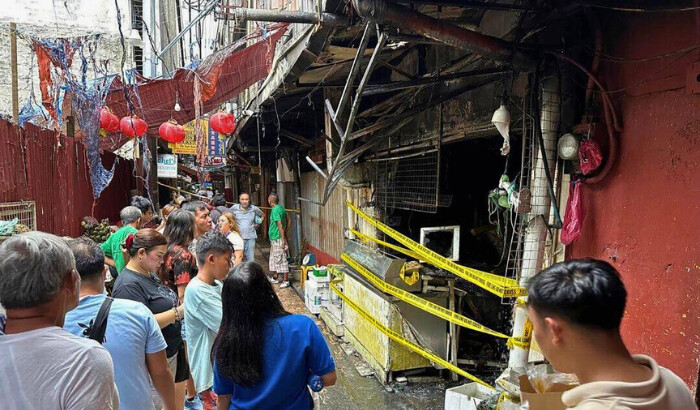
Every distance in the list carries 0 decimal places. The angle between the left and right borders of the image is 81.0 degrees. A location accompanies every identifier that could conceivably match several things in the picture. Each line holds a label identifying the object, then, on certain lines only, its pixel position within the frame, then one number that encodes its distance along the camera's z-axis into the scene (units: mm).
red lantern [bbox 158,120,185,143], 7875
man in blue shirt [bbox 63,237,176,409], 2305
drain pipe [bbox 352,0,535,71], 2607
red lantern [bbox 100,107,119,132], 7273
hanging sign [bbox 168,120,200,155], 14180
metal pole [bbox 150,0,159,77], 13018
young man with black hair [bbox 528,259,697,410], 1159
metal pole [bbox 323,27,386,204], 2986
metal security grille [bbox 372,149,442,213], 5559
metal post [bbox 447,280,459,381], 5148
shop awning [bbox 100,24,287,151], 6676
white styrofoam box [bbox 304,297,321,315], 7945
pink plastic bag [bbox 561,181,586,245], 3043
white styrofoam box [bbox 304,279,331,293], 7879
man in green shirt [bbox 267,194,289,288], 9938
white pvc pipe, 3148
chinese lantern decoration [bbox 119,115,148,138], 7504
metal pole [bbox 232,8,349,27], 2977
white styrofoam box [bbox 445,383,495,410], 3805
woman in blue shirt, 2145
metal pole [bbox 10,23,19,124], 5203
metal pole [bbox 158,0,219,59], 5409
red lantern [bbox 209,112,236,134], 7746
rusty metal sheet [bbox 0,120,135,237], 4723
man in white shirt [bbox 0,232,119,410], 1484
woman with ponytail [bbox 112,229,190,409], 3055
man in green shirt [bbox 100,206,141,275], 4785
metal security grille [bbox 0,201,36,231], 4523
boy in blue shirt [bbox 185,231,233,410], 3111
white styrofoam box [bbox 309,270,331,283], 7832
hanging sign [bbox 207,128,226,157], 15625
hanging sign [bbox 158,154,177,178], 14820
